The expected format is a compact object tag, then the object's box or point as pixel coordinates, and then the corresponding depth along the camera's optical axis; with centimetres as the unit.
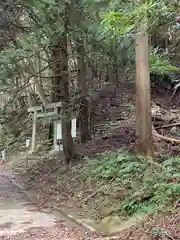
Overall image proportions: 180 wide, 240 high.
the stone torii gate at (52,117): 1383
